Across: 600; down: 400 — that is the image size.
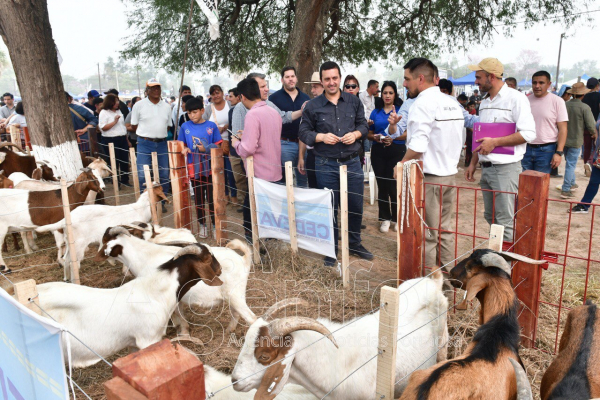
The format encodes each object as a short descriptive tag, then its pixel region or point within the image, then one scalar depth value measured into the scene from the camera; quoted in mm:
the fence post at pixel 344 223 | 4664
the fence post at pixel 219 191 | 5855
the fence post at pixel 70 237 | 4898
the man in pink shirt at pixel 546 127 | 6520
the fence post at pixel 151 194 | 5734
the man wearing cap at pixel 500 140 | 4285
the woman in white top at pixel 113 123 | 9086
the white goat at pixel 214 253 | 4113
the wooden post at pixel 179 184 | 6108
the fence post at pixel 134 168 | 6906
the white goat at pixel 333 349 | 2543
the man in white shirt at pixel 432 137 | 4242
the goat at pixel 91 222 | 5203
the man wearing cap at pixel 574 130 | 8164
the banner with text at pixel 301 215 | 4879
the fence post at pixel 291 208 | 5070
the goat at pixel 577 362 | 2490
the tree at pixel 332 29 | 12328
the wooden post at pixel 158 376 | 1580
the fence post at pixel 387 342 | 2254
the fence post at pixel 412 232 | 4090
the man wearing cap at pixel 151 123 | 7504
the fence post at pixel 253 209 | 5402
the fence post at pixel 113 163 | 7066
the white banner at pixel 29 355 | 1666
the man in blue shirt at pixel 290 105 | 6391
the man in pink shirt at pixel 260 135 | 5297
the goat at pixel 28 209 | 5660
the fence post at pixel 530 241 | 3404
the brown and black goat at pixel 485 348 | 2261
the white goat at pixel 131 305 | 3449
